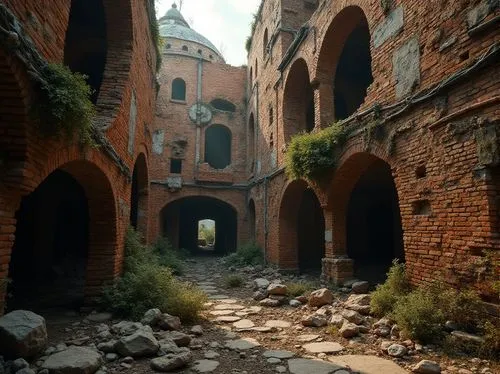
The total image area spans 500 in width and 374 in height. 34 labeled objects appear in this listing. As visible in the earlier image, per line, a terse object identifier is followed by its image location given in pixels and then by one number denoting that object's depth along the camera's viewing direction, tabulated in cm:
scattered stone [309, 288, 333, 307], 655
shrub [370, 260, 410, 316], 546
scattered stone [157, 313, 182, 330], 493
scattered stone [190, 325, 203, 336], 497
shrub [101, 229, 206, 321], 552
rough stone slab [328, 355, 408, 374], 364
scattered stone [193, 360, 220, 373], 369
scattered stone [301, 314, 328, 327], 543
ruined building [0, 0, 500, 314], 420
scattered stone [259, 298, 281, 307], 688
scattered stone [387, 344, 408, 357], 403
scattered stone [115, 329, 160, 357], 393
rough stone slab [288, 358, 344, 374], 363
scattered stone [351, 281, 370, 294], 711
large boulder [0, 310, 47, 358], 323
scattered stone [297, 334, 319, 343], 479
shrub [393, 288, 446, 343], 427
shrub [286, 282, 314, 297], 746
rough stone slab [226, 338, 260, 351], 446
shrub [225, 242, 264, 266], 1295
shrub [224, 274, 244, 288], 912
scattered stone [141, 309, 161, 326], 500
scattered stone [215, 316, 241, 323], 576
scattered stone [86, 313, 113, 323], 552
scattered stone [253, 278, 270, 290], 853
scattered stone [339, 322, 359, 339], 478
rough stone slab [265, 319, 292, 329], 550
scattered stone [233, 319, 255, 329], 546
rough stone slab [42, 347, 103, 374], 323
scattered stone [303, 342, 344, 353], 432
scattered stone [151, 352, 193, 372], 362
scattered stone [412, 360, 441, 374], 350
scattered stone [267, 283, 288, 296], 728
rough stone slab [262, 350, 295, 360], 412
